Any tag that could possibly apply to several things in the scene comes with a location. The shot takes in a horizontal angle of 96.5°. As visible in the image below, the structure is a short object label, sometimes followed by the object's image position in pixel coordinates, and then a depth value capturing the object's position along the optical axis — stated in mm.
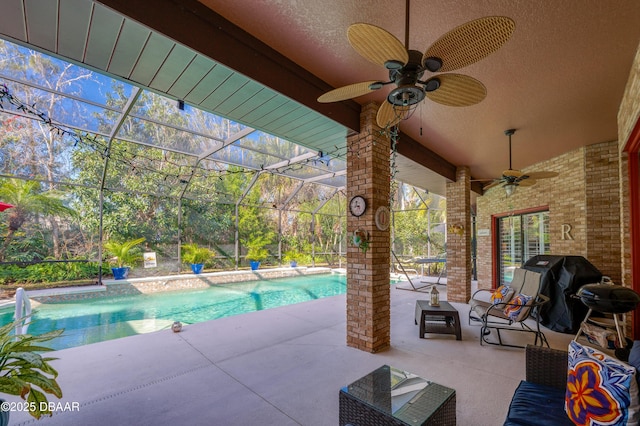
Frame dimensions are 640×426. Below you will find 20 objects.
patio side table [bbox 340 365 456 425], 1573
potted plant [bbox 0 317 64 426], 1460
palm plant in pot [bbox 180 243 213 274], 9055
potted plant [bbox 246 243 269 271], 10385
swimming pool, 4868
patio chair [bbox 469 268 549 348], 3725
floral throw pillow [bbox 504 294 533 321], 3758
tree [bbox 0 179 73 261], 6543
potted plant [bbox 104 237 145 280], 7891
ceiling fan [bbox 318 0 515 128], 1421
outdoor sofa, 1398
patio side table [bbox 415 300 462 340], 3797
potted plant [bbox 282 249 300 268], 11501
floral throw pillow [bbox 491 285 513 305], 4434
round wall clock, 3506
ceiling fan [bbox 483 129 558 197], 4383
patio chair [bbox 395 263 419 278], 11195
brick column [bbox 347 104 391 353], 3387
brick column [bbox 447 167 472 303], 6109
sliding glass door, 6527
